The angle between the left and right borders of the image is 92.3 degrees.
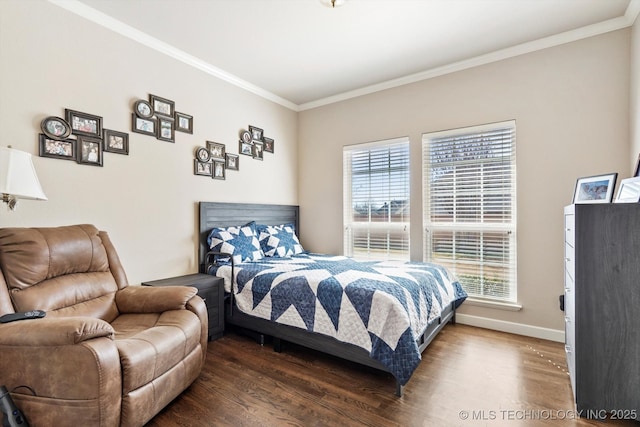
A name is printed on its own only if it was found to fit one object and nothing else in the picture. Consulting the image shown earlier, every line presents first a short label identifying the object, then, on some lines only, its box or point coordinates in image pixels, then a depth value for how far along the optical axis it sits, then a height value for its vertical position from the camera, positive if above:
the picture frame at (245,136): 3.73 +0.90
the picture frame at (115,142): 2.52 +0.58
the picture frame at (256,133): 3.85 +0.98
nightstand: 2.73 -0.75
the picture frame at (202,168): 3.20 +0.45
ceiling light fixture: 2.31 +1.57
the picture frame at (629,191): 1.83 +0.11
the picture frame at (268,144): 4.05 +0.88
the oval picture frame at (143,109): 2.71 +0.91
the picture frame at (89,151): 2.37 +0.48
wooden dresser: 1.65 -0.57
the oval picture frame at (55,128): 2.19 +0.61
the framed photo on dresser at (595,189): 2.20 +0.14
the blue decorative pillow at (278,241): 3.63 -0.38
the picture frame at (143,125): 2.71 +0.77
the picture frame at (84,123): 2.32 +0.69
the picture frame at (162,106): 2.84 +1.00
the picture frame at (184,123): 3.04 +0.89
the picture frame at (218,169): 3.40 +0.46
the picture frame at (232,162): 3.54 +0.57
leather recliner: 1.40 -0.67
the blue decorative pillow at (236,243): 3.17 -0.35
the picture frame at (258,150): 3.88 +0.76
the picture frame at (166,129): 2.89 +0.78
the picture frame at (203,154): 3.21 +0.60
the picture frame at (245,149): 3.72 +0.76
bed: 2.02 -0.71
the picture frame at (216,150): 3.35 +0.68
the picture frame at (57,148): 2.19 +0.47
